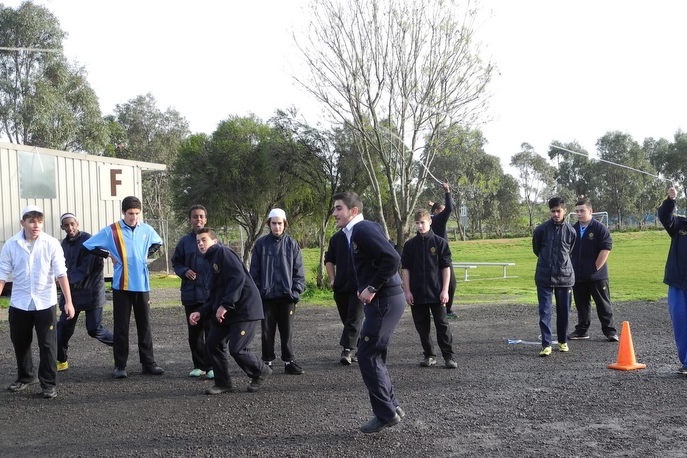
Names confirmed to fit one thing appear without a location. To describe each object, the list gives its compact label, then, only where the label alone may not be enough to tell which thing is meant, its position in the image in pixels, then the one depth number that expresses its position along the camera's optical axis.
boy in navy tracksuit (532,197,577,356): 9.05
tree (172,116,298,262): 24.77
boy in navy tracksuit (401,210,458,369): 8.36
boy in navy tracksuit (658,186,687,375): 7.66
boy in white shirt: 7.11
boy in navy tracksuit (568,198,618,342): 10.25
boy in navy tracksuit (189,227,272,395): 7.04
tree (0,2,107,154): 37.44
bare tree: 16.64
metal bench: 25.76
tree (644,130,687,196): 63.53
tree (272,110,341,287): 22.17
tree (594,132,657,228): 61.19
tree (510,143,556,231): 62.94
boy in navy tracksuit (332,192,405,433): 5.62
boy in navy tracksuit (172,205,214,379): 7.91
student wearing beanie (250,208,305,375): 8.04
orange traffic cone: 8.03
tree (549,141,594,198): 64.12
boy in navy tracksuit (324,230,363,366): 8.47
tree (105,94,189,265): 48.38
